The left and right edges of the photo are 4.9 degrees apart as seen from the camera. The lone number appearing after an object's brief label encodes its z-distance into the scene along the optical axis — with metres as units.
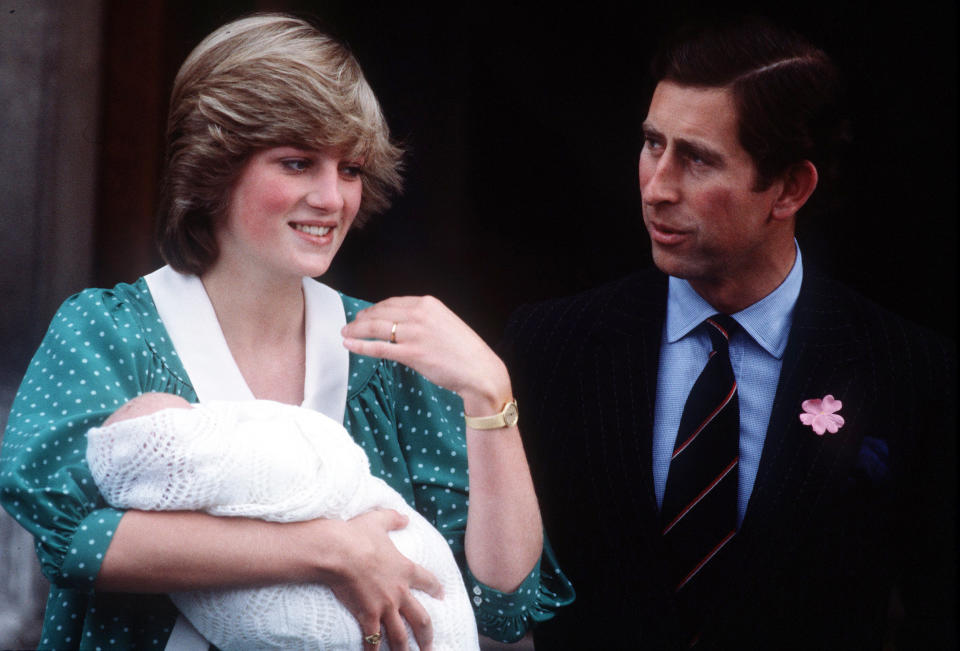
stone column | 12.18
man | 12.13
